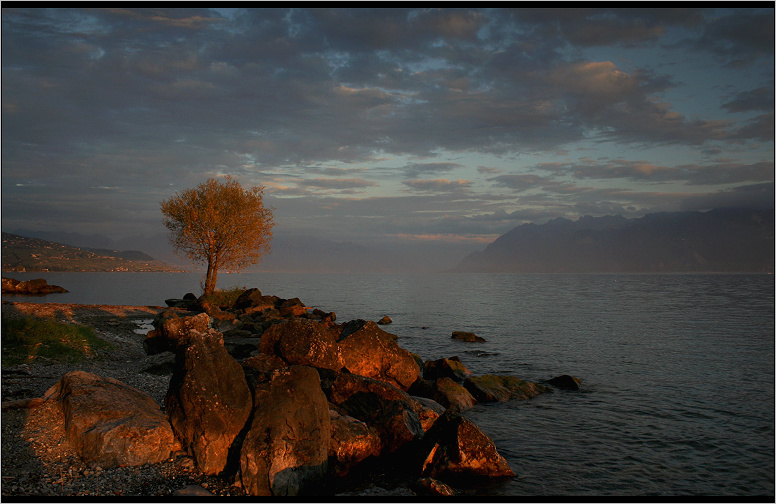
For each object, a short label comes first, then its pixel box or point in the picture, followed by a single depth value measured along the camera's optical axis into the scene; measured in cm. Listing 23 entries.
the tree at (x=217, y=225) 5412
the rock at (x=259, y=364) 1454
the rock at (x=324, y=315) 5011
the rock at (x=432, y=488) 1088
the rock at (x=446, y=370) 2362
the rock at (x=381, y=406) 1332
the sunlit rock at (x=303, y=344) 1906
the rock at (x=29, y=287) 7206
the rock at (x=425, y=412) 1495
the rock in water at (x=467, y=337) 3750
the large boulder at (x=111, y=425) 1012
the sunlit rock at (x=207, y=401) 1080
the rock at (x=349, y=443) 1197
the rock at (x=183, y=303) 5124
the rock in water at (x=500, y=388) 2016
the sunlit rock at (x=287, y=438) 1032
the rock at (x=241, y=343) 2488
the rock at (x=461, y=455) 1198
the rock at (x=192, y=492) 926
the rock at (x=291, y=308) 4886
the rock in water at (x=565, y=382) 2245
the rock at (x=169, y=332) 2402
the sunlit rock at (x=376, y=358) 1998
